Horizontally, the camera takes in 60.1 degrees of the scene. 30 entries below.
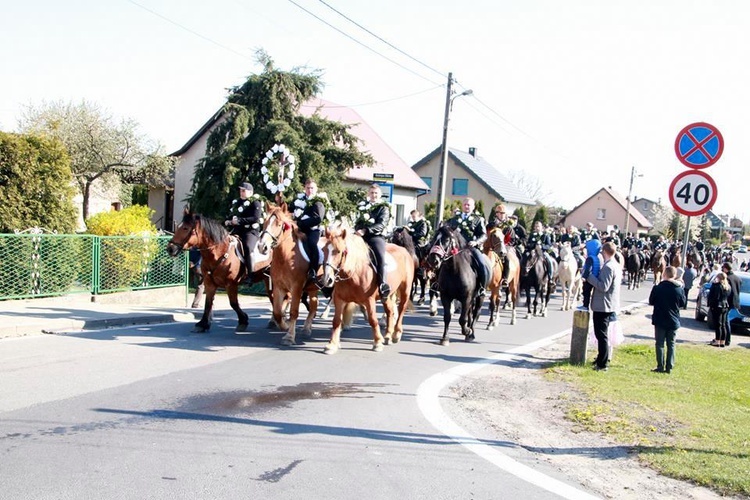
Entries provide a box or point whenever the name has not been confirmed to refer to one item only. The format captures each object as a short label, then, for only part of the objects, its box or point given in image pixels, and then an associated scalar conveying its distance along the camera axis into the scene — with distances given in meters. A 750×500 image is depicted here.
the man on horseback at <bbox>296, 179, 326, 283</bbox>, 10.71
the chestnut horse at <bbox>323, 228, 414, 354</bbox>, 9.88
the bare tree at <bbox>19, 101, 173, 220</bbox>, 28.92
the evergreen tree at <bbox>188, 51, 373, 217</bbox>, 20.66
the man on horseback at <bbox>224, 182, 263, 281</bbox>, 11.70
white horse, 19.89
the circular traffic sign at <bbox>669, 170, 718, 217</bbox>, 8.50
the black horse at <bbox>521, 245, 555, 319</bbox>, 17.02
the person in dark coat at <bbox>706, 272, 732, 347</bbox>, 14.61
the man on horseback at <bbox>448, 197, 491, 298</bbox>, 12.52
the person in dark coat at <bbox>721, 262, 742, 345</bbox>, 14.91
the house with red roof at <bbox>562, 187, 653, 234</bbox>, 81.25
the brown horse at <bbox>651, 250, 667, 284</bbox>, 24.64
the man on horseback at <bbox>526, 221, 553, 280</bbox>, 17.75
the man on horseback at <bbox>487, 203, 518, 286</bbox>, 14.25
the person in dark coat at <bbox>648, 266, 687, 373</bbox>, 10.30
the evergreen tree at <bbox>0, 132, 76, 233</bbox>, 13.31
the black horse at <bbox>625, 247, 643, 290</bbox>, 30.50
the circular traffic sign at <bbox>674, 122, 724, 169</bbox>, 8.64
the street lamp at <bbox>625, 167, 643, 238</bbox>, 55.09
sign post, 8.53
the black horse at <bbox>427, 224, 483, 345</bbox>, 11.58
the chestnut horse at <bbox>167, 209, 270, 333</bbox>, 10.96
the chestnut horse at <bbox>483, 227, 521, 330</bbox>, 13.55
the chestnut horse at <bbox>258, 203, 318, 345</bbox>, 10.45
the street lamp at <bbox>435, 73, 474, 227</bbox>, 23.91
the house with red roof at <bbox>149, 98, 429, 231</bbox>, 30.53
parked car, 17.14
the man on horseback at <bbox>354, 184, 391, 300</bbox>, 10.77
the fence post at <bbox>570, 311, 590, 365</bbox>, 10.29
